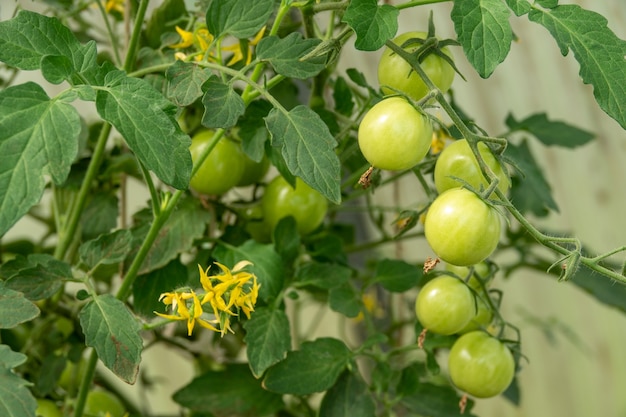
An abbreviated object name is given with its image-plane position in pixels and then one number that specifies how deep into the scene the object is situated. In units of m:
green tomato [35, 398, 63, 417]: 0.89
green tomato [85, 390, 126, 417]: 0.95
